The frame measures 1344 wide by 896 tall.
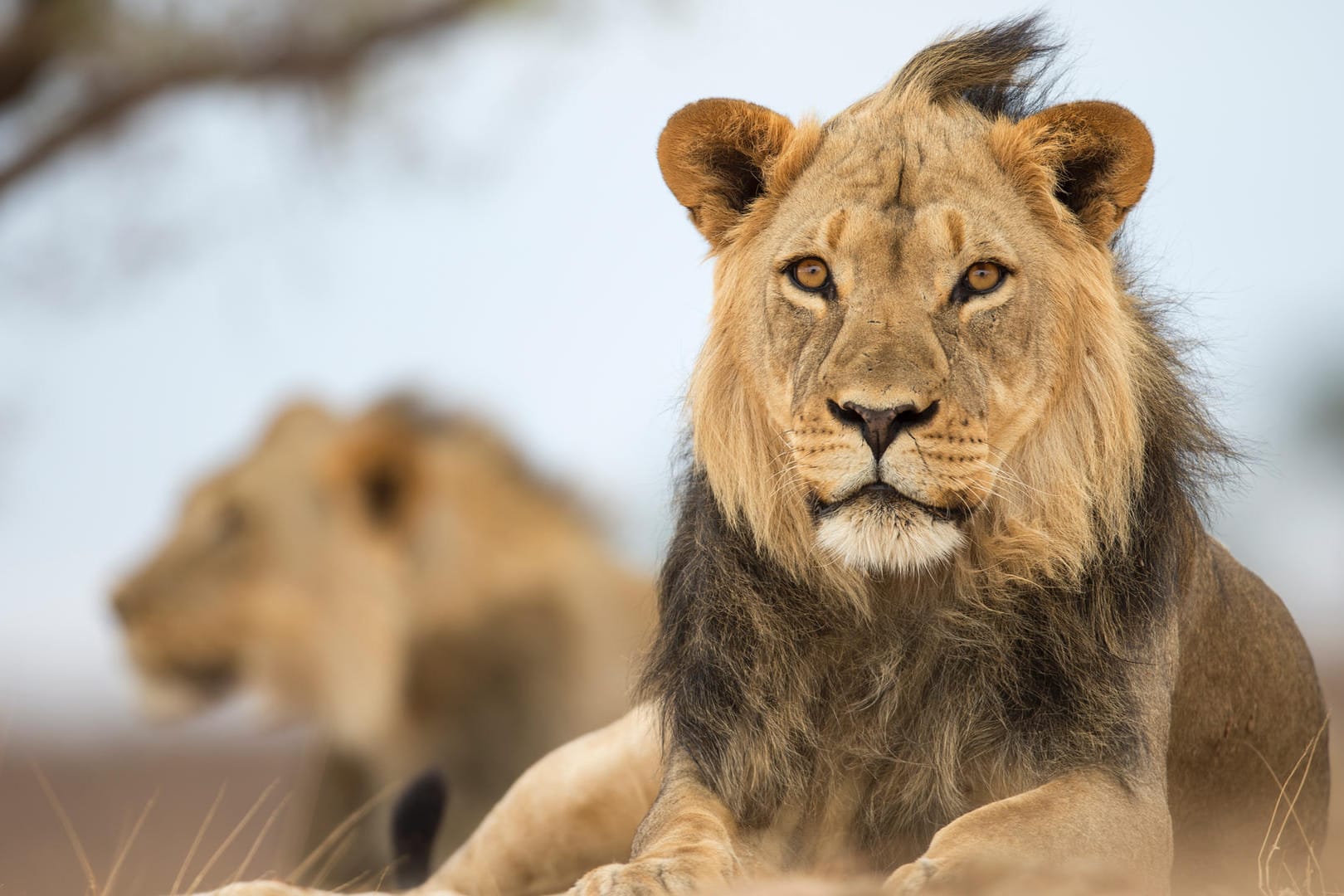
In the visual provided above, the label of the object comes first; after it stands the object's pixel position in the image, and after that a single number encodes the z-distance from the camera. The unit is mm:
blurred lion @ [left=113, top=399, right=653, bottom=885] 17297
